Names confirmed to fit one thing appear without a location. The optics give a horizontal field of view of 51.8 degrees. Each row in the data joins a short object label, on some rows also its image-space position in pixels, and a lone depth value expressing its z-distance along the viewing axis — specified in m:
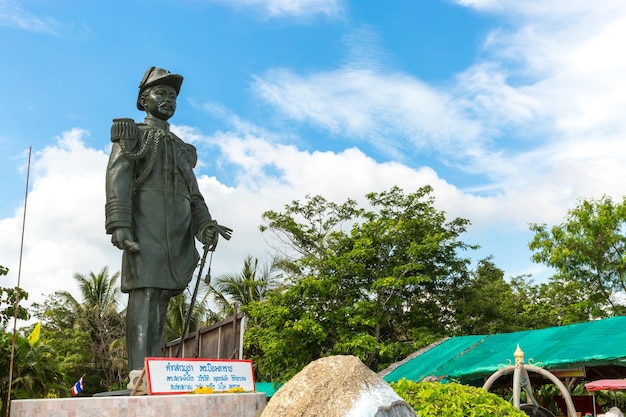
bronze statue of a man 6.36
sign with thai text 5.27
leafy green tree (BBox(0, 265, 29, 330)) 13.27
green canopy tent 12.10
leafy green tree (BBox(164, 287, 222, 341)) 29.97
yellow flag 12.02
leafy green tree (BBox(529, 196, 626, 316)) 19.72
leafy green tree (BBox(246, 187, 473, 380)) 19.02
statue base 5.04
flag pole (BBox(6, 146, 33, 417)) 6.59
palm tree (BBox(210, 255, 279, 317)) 28.88
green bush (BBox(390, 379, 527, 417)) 4.32
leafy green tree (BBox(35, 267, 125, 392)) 28.31
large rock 3.26
